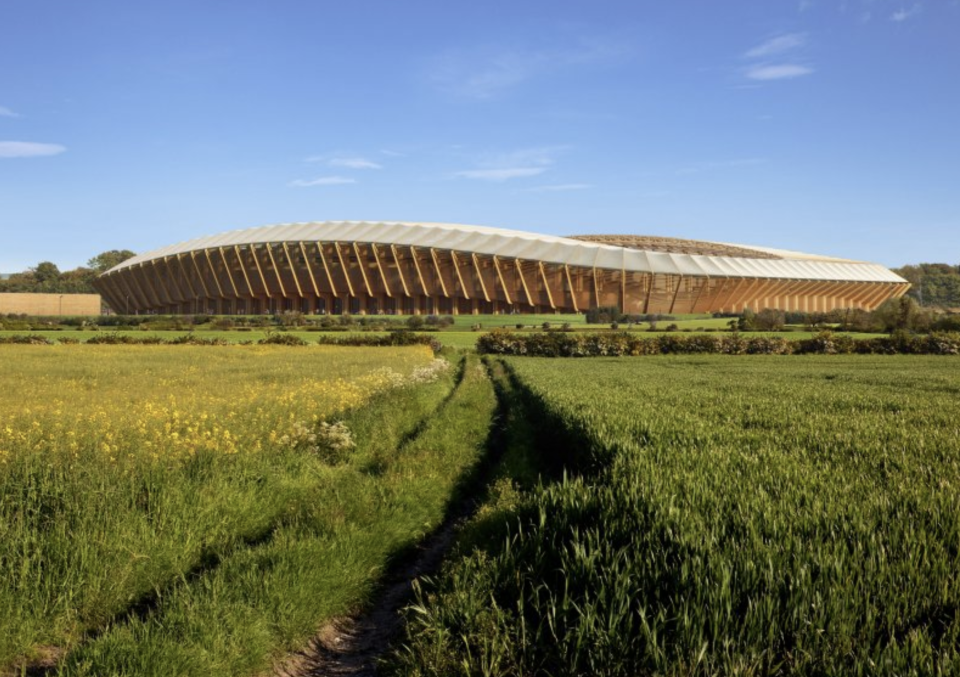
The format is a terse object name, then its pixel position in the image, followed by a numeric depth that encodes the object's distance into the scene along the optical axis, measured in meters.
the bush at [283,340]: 43.50
